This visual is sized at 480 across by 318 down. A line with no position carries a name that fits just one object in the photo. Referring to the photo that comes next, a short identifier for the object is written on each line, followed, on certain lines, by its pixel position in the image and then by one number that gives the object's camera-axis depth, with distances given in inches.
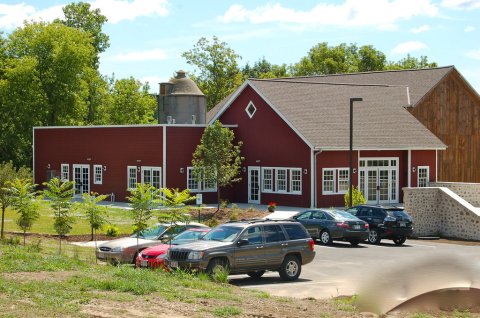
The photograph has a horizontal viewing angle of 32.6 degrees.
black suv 1386.6
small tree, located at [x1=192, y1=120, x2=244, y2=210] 1787.6
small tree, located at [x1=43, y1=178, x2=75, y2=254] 1023.0
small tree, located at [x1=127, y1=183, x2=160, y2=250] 956.6
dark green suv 832.9
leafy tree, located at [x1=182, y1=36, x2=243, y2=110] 3260.3
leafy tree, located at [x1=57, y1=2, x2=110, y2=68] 3348.9
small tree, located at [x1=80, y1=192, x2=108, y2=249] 1108.8
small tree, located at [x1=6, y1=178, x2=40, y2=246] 1076.2
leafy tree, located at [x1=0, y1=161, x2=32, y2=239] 1953.7
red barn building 1839.3
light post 1583.4
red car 897.5
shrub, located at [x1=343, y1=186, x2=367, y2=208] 1713.8
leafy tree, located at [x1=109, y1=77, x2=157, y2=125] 3457.2
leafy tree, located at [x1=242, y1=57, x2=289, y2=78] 4387.3
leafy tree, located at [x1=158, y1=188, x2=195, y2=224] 933.2
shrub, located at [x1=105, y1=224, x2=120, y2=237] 1317.7
